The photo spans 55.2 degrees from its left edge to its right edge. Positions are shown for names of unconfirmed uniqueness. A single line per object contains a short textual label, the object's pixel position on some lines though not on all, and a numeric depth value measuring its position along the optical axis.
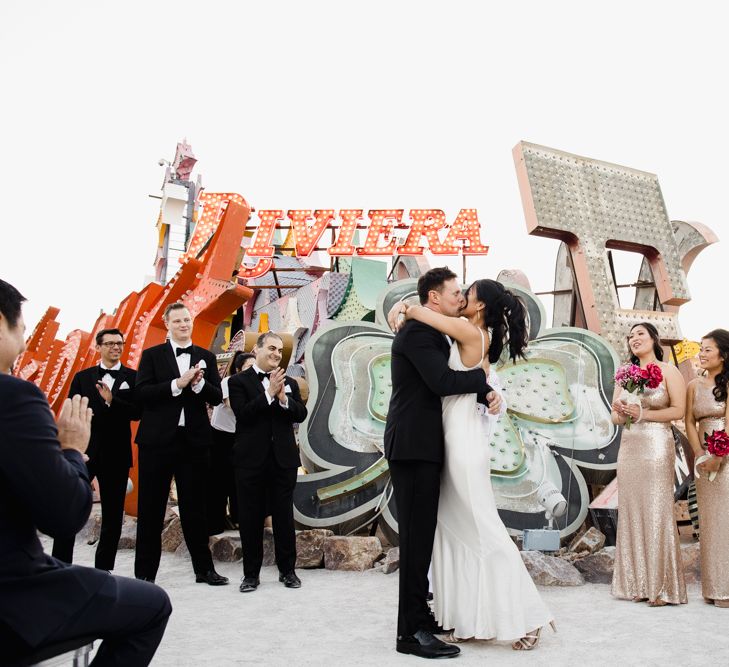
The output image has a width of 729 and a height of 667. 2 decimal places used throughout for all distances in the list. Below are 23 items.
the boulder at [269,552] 5.84
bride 3.40
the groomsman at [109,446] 4.89
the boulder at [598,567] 5.23
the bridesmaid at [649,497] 4.60
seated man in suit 1.66
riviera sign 21.94
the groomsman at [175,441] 4.81
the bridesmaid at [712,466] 4.61
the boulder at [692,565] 5.38
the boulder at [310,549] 5.75
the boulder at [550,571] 5.07
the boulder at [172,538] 6.36
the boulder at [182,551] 6.12
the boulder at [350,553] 5.62
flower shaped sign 6.39
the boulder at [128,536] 6.46
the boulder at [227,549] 6.00
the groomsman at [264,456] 5.00
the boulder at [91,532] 6.97
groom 3.35
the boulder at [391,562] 5.46
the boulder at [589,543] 5.82
